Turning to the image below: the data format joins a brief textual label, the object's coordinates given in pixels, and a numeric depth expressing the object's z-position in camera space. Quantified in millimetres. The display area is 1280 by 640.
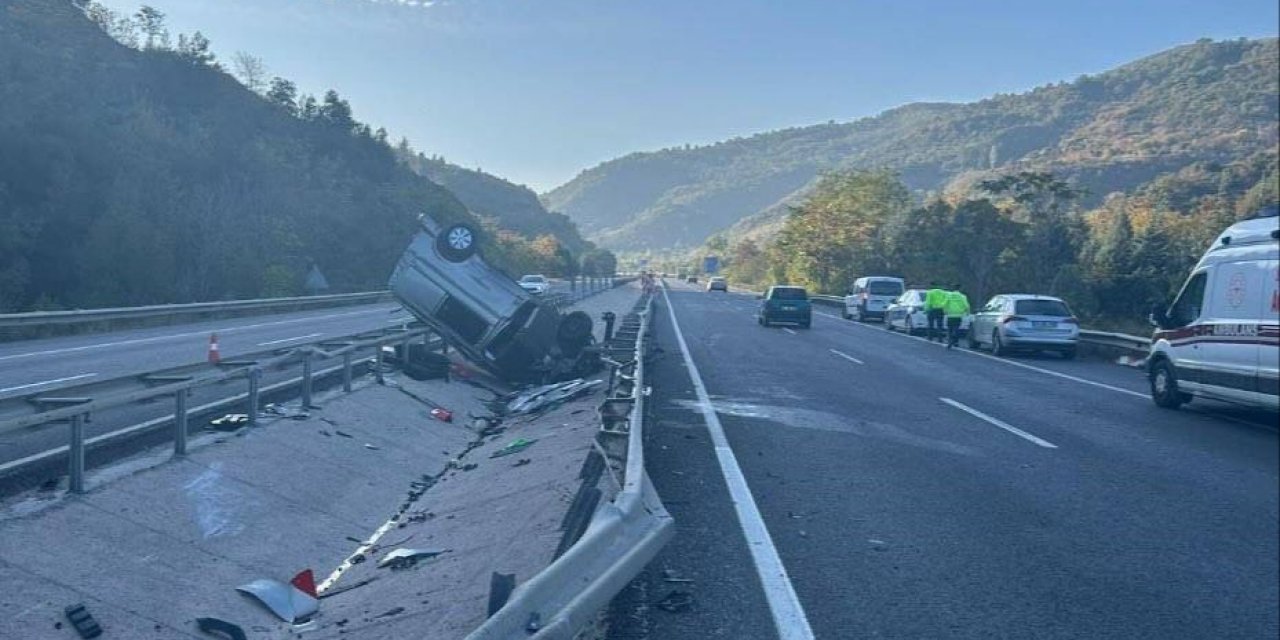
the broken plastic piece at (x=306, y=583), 7379
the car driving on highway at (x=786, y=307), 35938
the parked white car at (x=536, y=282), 49706
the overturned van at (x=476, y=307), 17312
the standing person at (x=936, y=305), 27703
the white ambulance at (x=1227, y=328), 8641
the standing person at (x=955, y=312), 27266
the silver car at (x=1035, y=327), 24453
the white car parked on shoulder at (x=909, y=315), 33225
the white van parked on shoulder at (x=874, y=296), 43062
